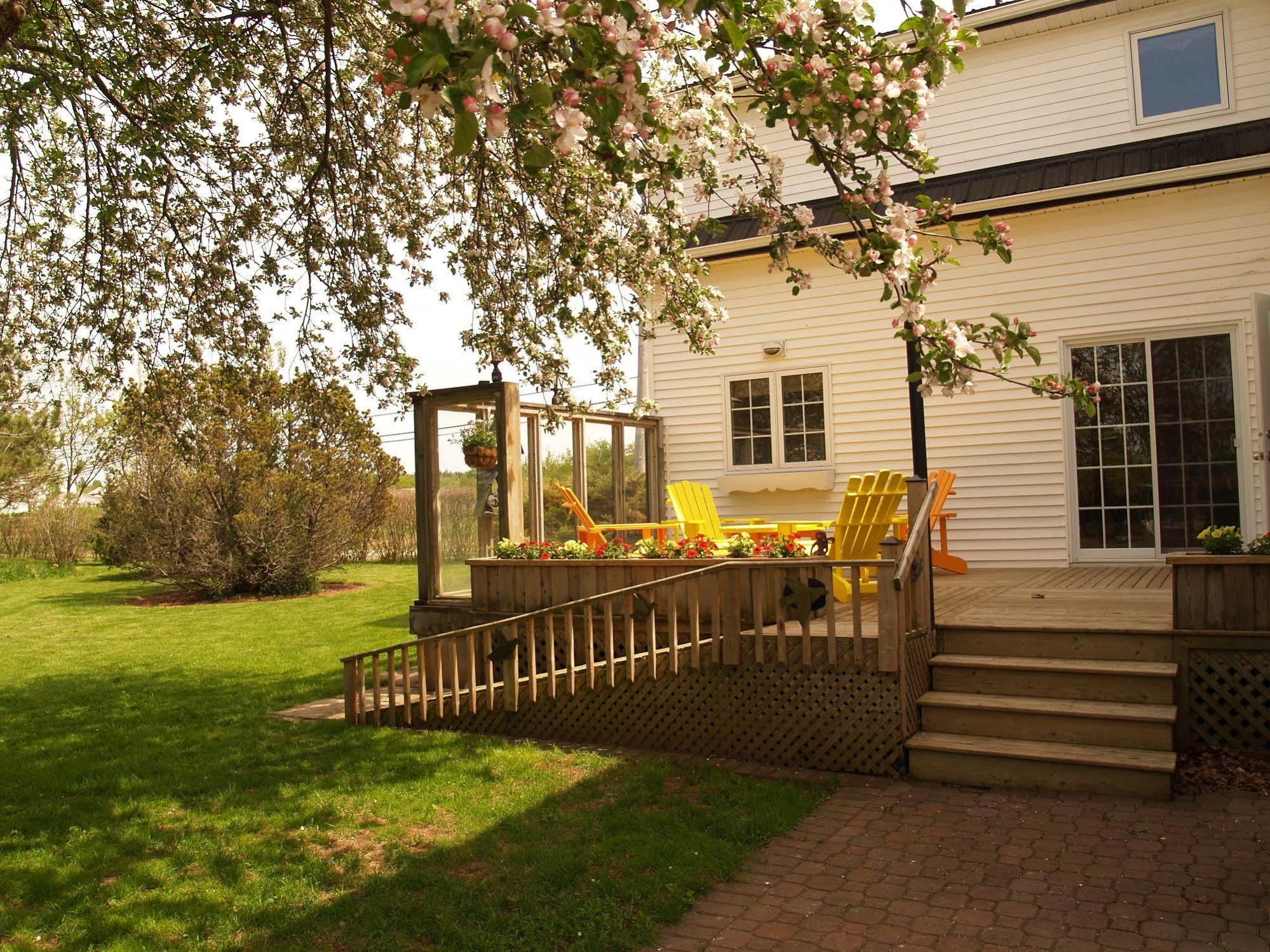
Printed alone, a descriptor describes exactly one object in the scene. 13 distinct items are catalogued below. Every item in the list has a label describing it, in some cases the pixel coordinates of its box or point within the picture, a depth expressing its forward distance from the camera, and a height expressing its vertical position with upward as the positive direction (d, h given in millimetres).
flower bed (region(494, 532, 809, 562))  6867 -357
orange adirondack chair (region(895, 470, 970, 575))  9852 -397
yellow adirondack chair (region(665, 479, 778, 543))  9391 -146
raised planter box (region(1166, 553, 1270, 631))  5492 -610
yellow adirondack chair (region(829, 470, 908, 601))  7594 -162
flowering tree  2734 +1529
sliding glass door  9328 +366
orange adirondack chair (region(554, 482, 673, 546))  9242 -216
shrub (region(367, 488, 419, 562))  20656 -524
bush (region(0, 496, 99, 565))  22500 -253
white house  9305 +1865
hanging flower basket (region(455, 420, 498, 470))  9133 +571
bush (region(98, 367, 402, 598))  15453 +271
